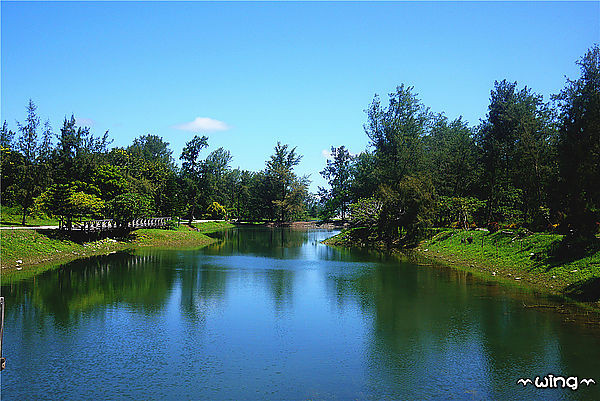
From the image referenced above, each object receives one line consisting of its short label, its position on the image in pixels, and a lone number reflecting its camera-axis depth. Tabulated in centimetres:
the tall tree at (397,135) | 6438
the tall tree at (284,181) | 11775
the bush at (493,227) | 4459
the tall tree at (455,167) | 6228
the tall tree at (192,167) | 9044
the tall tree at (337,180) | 12216
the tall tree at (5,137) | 7394
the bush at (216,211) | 11612
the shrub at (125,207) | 5709
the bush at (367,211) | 6419
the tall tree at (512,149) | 4728
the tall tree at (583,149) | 2705
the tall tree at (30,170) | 5572
